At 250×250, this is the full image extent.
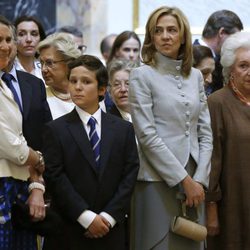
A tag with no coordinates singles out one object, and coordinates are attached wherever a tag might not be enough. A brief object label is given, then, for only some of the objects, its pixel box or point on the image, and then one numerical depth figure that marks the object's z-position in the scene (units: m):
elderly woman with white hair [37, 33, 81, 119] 9.37
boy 7.62
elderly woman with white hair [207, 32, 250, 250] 8.93
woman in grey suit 8.20
